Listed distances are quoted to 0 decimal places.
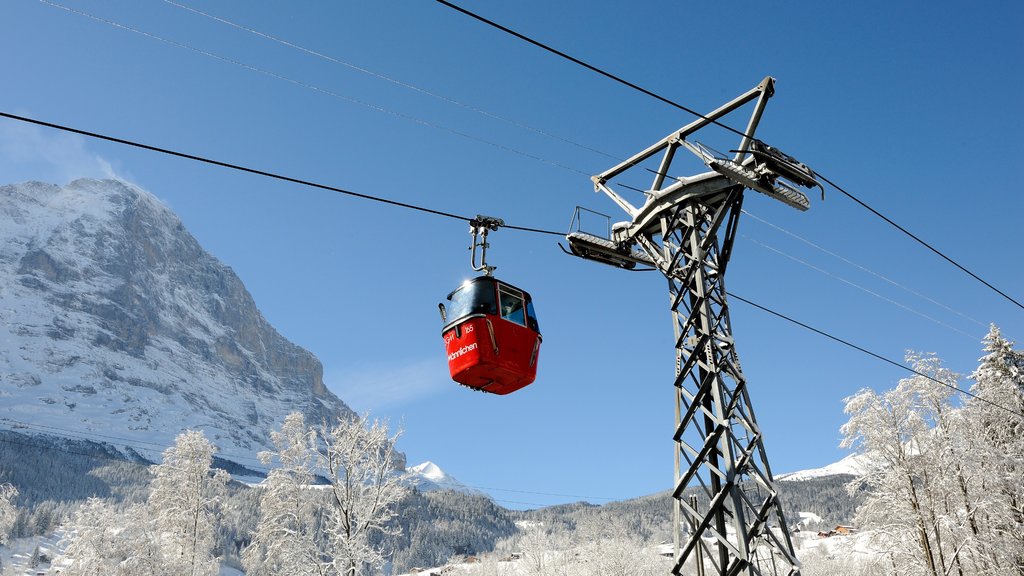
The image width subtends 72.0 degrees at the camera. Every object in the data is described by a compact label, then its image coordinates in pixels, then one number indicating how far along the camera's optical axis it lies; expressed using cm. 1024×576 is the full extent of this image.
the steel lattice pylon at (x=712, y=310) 1102
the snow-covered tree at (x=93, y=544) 3484
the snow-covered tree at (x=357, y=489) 2958
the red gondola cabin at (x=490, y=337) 1413
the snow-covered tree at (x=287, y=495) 3491
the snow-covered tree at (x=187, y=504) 3609
